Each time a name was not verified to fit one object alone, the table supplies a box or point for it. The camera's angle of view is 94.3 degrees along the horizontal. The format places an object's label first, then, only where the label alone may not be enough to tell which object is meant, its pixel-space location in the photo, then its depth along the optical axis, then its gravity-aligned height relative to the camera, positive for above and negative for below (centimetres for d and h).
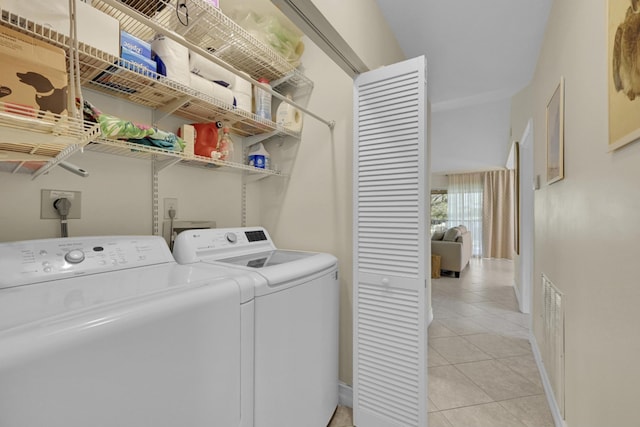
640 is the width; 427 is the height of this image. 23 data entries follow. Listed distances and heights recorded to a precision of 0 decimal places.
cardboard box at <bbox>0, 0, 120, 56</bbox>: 88 +62
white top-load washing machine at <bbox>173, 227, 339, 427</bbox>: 114 -47
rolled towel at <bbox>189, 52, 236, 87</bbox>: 151 +76
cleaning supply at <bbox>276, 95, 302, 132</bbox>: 196 +64
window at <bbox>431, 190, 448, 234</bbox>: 932 +15
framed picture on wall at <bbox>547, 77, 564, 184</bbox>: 165 +48
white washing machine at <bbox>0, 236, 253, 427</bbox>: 58 -30
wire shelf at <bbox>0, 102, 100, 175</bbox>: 71 +21
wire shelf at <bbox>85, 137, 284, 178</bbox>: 117 +27
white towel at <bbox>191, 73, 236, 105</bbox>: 144 +63
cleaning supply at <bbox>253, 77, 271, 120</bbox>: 184 +69
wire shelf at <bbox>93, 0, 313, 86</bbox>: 130 +91
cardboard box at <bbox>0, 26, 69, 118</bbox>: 77 +38
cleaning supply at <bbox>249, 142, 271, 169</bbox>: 196 +36
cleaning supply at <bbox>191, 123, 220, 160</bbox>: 163 +40
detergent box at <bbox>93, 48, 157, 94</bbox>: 115 +56
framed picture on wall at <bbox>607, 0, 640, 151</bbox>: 82 +43
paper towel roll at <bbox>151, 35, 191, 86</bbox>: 130 +70
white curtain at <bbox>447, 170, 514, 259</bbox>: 806 +15
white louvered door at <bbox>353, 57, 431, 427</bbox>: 145 -17
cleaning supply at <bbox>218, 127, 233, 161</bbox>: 168 +38
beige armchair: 536 -66
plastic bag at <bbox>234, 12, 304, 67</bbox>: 175 +109
